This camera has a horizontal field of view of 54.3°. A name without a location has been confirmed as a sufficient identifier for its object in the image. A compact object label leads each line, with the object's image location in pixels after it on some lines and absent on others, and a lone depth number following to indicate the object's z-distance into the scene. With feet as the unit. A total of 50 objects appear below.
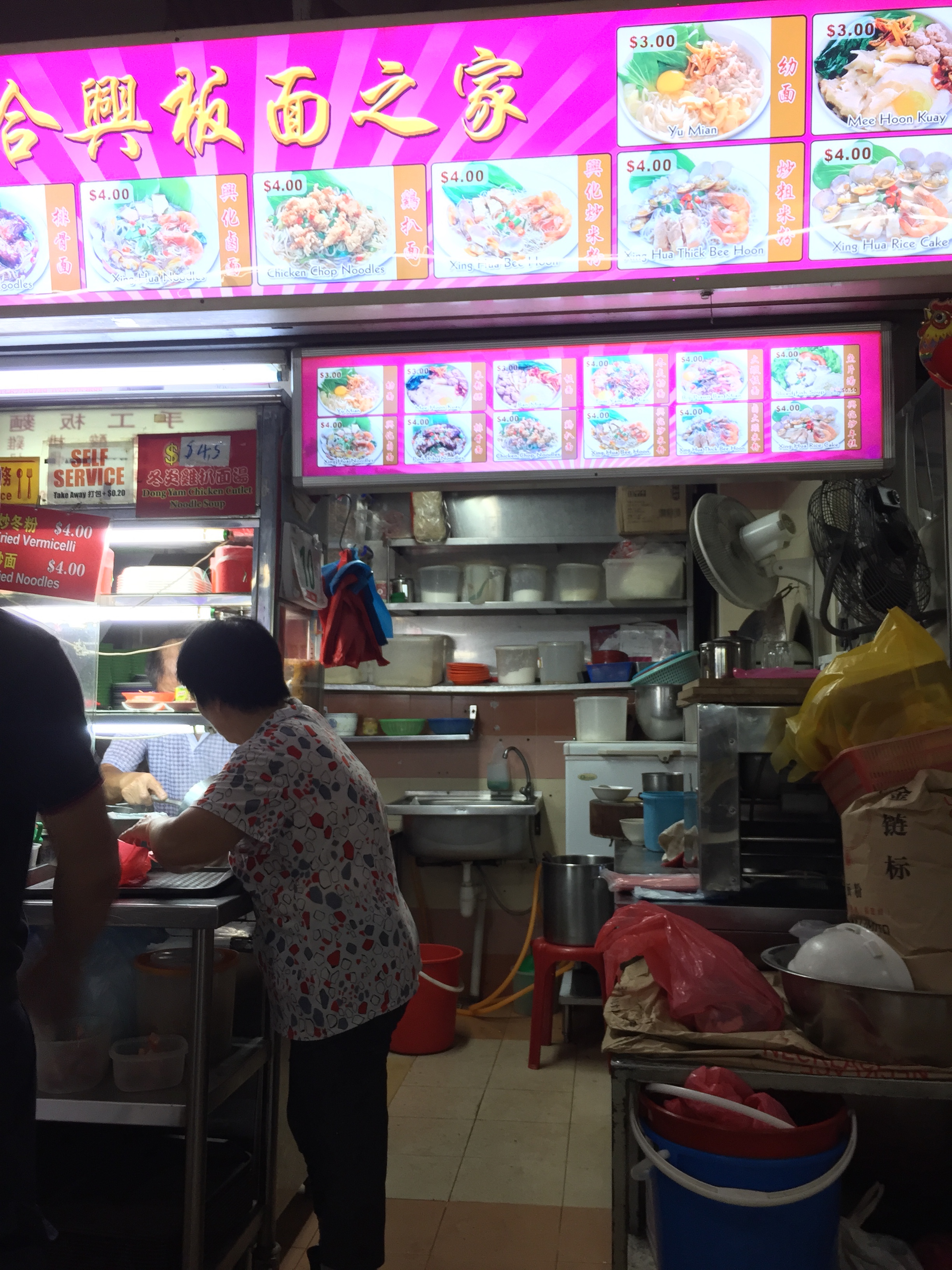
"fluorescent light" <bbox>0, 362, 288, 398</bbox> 10.32
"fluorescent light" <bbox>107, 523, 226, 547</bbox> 11.21
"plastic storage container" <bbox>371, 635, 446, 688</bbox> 19.30
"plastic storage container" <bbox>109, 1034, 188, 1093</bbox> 7.25
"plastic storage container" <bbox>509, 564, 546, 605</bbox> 18.99
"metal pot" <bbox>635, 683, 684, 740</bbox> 17.47
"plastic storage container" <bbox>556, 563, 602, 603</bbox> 18.88
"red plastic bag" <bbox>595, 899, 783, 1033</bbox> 5.95
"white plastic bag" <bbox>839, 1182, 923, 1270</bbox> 6.04
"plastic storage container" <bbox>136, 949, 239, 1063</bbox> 7.52
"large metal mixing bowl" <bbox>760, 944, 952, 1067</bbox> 5.46
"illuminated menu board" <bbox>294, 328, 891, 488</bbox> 8.89
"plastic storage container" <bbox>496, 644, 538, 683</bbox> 19.24
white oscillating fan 9.84
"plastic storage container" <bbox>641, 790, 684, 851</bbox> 11.46
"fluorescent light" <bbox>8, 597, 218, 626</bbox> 11.07
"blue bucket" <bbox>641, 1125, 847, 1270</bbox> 5.23
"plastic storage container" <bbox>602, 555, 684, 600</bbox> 18.22
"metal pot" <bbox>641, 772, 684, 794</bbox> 14.02
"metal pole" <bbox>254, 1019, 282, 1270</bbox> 8.60
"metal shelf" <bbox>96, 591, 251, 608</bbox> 11.02
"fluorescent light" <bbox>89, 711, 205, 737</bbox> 11.18
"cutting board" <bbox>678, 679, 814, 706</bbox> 8.00
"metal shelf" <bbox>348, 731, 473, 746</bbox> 19.11
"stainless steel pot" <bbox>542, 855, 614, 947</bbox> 14.70
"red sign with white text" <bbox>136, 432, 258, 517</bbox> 10.59
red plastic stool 14.34
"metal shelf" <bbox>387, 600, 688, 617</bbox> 18.67
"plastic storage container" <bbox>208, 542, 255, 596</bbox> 11.09
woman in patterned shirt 7.17
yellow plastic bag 6.89
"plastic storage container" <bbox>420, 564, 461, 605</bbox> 19.35
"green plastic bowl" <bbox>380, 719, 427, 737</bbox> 19.21
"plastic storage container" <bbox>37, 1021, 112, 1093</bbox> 7.27
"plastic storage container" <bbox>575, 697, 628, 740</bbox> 17.74
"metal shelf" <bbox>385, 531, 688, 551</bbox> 18.95
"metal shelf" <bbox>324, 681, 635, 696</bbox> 18.81
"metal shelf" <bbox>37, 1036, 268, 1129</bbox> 7.09
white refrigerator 17.11
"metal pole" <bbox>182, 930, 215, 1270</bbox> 6.97
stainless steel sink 17.43
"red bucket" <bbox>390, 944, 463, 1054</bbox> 14.90
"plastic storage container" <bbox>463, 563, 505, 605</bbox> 19.19
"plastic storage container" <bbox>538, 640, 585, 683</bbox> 19.03
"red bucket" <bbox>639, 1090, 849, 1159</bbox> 5.28
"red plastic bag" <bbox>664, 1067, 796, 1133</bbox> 5.44
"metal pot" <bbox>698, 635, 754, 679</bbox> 9.71
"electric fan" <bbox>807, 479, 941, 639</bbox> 8.73
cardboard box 17.87
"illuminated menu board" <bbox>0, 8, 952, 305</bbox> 7.48
